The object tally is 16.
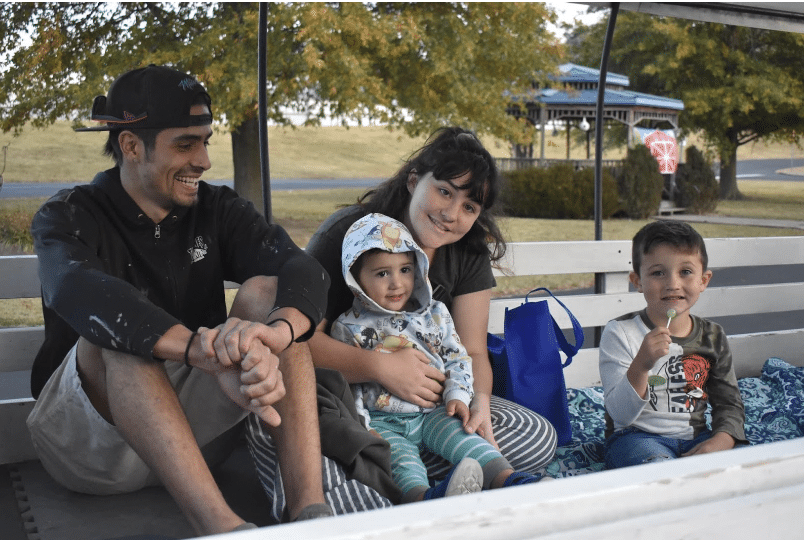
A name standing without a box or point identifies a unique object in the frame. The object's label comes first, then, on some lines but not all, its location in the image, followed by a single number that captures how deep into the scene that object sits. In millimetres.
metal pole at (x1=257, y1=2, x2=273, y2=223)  3412
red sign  18656
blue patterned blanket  3076
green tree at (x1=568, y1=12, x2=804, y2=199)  21812
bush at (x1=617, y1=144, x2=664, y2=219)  18359
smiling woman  2574
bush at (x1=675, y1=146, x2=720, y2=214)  20000
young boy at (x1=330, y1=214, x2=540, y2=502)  2533
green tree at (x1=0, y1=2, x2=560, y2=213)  11414
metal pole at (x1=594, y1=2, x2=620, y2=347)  4129
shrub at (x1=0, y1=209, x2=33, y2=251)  11703
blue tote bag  2955
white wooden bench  1043
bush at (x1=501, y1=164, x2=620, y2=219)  17875
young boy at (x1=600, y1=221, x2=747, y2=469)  2768
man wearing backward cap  1993
